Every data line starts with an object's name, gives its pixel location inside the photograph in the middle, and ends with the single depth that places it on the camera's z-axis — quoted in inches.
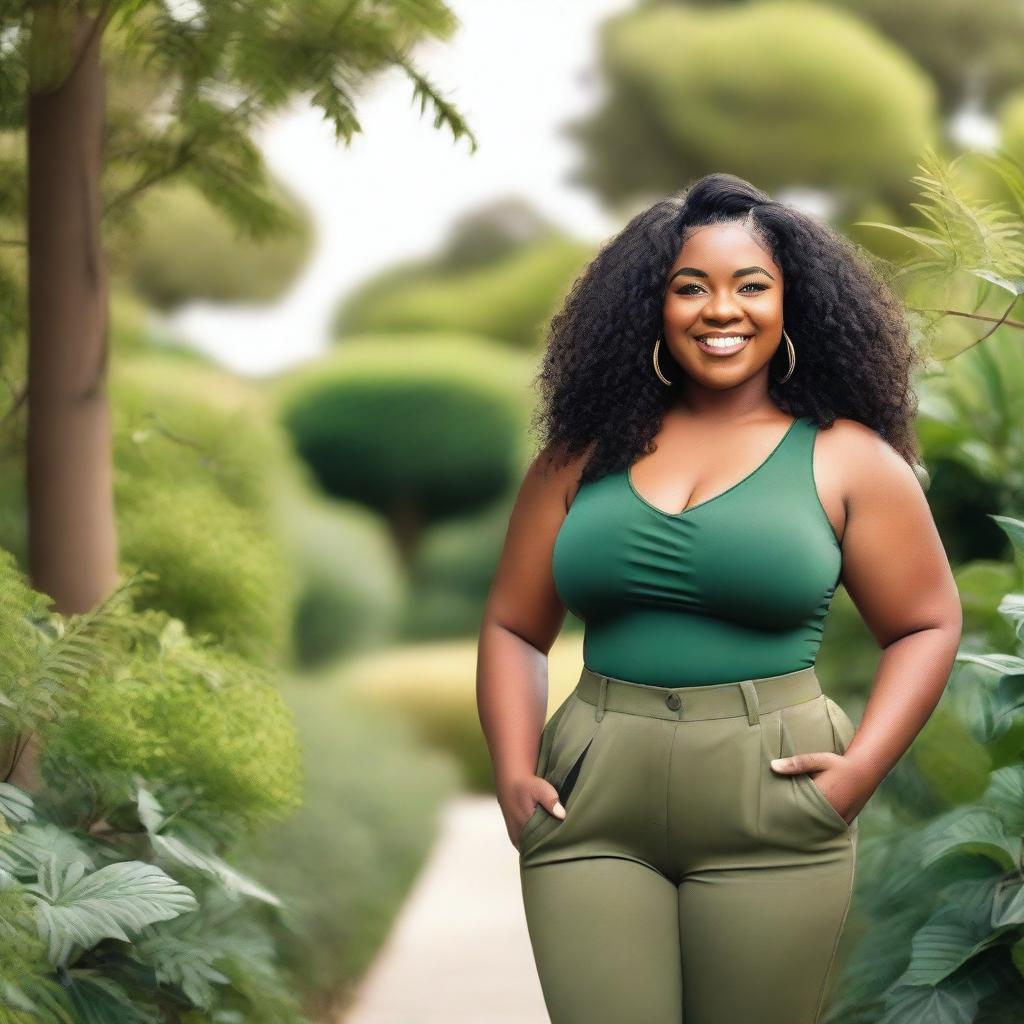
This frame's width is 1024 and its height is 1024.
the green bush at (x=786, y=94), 675.4
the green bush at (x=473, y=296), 627.2
